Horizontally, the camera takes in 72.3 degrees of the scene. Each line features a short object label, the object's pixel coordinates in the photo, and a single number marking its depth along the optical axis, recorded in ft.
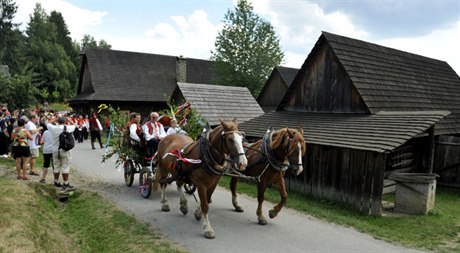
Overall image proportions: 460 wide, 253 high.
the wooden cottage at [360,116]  28.43
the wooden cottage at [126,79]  85.62
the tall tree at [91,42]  242.58
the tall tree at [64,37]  196.95
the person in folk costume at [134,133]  27.66
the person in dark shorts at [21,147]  29.99
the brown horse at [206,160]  17.75
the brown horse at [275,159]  20.62
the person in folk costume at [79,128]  64.54
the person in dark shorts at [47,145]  27.43
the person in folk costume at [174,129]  29.99
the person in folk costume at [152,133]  27.86
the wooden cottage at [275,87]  88.53
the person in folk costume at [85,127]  66.86
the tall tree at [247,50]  120.47
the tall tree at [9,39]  138.31
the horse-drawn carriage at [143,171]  27.20
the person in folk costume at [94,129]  54.08
